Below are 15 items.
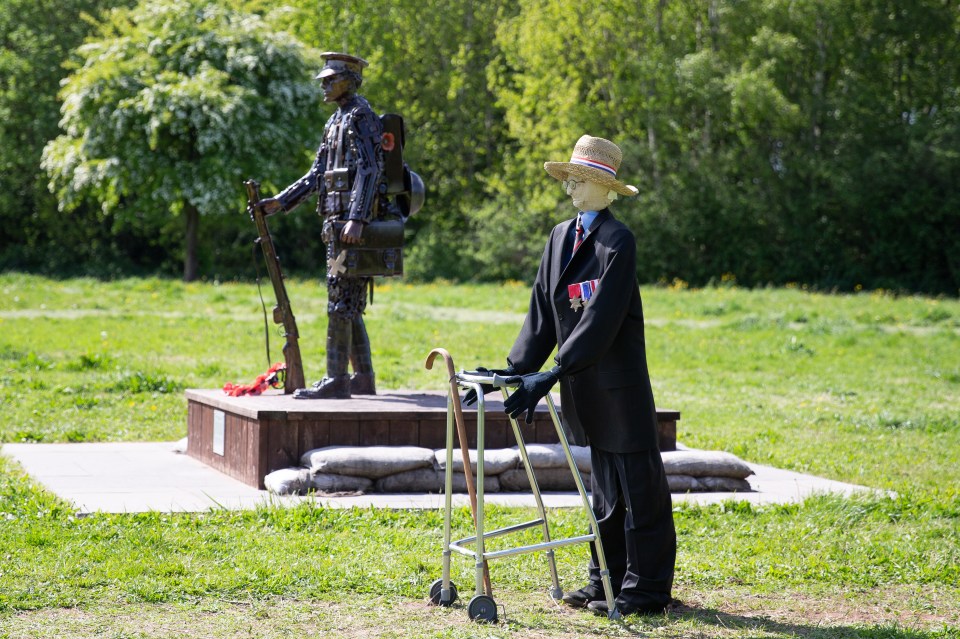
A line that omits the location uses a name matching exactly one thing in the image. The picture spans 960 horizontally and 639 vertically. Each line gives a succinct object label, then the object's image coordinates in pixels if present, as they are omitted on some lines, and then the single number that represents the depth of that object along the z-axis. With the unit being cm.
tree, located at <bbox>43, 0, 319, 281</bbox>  5937
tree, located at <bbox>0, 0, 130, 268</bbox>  7419
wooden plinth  1591
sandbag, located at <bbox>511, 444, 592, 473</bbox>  1597
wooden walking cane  987
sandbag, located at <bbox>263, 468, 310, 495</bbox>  1510
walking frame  972
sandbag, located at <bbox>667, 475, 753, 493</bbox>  1648
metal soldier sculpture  1733
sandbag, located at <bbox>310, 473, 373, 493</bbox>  1524
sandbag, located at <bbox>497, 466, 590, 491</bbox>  1608
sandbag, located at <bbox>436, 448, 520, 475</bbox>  1589
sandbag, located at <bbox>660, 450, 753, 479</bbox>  1648
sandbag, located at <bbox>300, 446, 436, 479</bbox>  1540
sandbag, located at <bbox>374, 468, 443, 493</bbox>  1565
